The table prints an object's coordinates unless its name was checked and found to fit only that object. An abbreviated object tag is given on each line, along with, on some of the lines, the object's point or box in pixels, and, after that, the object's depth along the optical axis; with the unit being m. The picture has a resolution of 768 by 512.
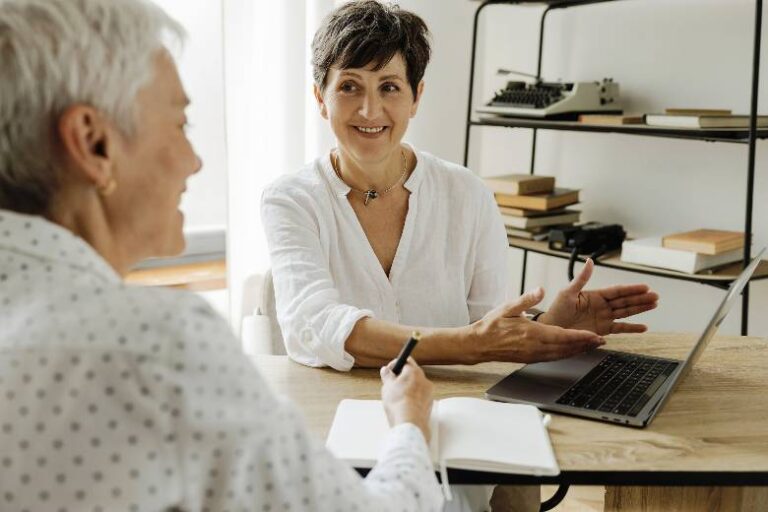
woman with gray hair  0.70
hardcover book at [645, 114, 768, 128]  2.39
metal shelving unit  2.32
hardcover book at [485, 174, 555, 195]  2.90
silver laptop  1.32
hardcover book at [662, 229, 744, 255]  2.45
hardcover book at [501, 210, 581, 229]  2.89
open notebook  1.13
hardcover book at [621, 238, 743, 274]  2.48
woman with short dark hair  1.68
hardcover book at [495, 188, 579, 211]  2.88
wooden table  1.15
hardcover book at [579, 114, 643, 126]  2.64
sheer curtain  2.91
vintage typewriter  2.78
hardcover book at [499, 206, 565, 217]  2.90
